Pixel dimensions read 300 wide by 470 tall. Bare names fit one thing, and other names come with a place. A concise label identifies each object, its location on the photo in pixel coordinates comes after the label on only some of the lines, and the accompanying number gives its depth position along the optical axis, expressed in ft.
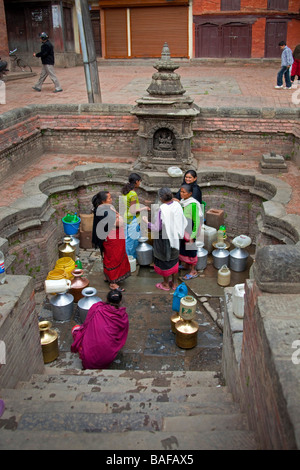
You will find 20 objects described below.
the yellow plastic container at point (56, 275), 20.84
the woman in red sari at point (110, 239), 21.29
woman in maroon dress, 16.60
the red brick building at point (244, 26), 63.00
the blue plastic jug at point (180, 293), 20.07
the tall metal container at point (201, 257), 25.68
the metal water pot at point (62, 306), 21.12
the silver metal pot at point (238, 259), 25.40
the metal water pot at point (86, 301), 20.06
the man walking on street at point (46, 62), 41.16
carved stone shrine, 28.55
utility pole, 34.24
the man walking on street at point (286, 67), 41.11
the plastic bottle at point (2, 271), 15.05
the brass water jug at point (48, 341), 17.99
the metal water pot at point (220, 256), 25.76
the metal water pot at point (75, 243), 27.73
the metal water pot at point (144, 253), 25.85
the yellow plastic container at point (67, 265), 23.75
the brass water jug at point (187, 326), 18.44
